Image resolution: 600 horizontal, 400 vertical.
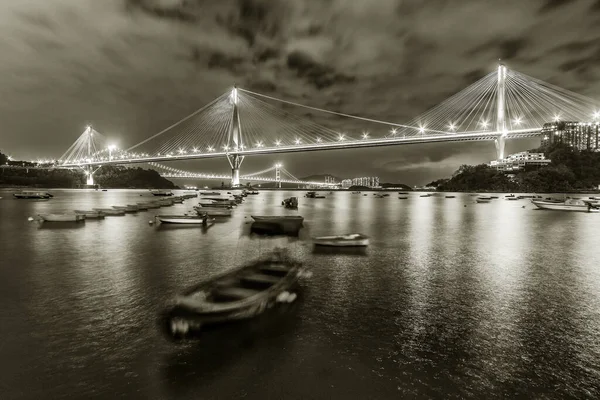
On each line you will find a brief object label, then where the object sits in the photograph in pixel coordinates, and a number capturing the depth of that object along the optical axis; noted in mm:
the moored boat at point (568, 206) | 35375
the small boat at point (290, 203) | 36750
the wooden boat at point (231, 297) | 5012
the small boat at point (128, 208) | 28378
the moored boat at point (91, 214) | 23516
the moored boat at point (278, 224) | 17828
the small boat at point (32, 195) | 50259
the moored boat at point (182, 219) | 20234
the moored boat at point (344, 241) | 13297
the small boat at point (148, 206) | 31972
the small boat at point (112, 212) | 25984
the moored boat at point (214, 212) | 26016
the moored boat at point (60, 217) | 21062
